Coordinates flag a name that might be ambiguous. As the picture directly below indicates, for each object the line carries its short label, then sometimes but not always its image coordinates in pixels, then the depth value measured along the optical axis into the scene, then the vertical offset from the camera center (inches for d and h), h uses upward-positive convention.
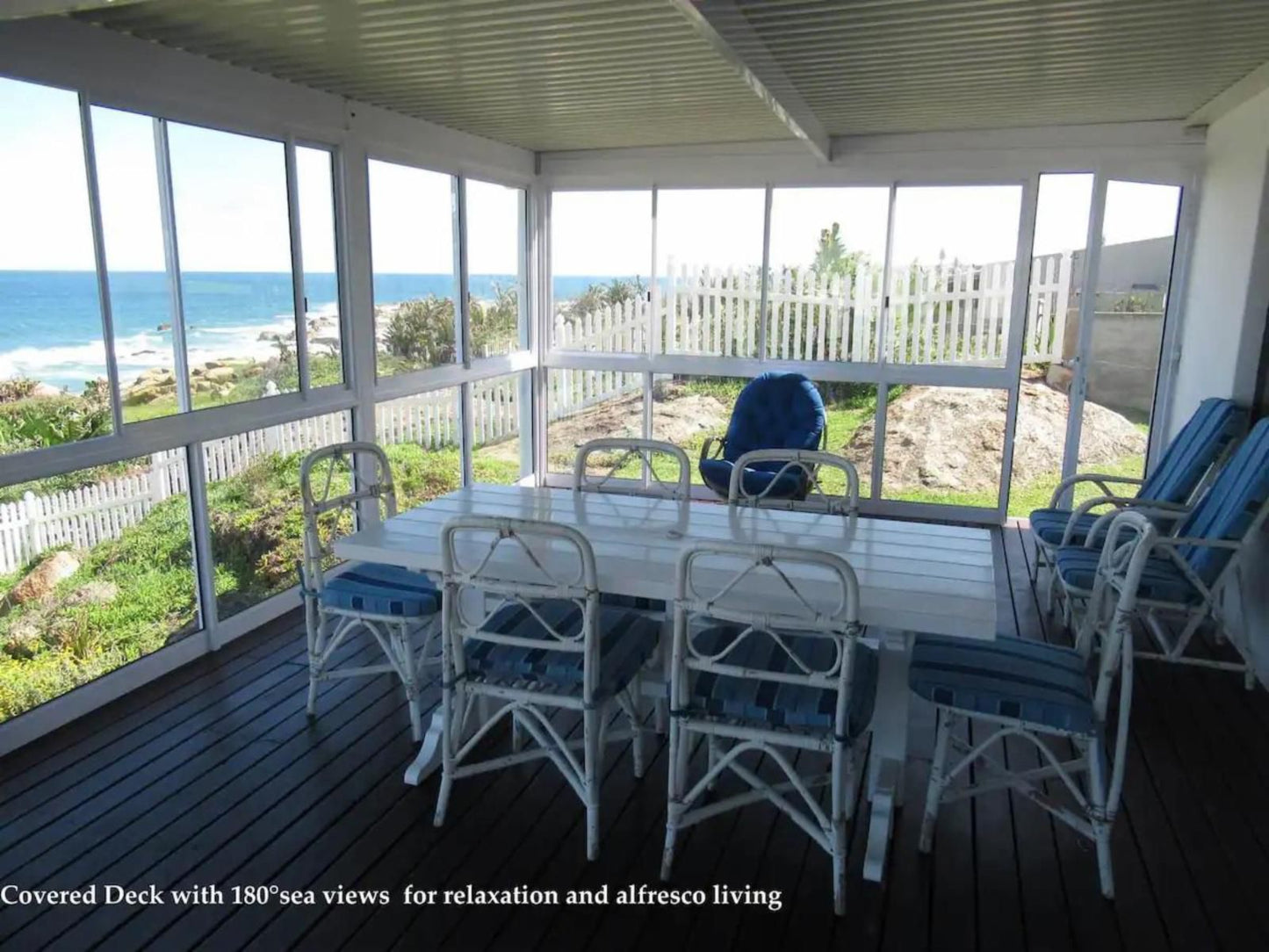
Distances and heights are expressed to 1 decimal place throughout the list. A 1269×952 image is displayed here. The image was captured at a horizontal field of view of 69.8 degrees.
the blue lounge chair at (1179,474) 156.0 -30.6
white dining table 92.4 -30.2
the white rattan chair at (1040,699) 86.8 -39.2
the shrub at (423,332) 201.3 -10.6
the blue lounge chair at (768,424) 210.7 -31.1
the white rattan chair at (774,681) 83.7 -39.0
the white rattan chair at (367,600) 117.6 -40.4
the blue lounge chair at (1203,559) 132.5 -39.2
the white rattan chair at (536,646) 92.0 -39.5
